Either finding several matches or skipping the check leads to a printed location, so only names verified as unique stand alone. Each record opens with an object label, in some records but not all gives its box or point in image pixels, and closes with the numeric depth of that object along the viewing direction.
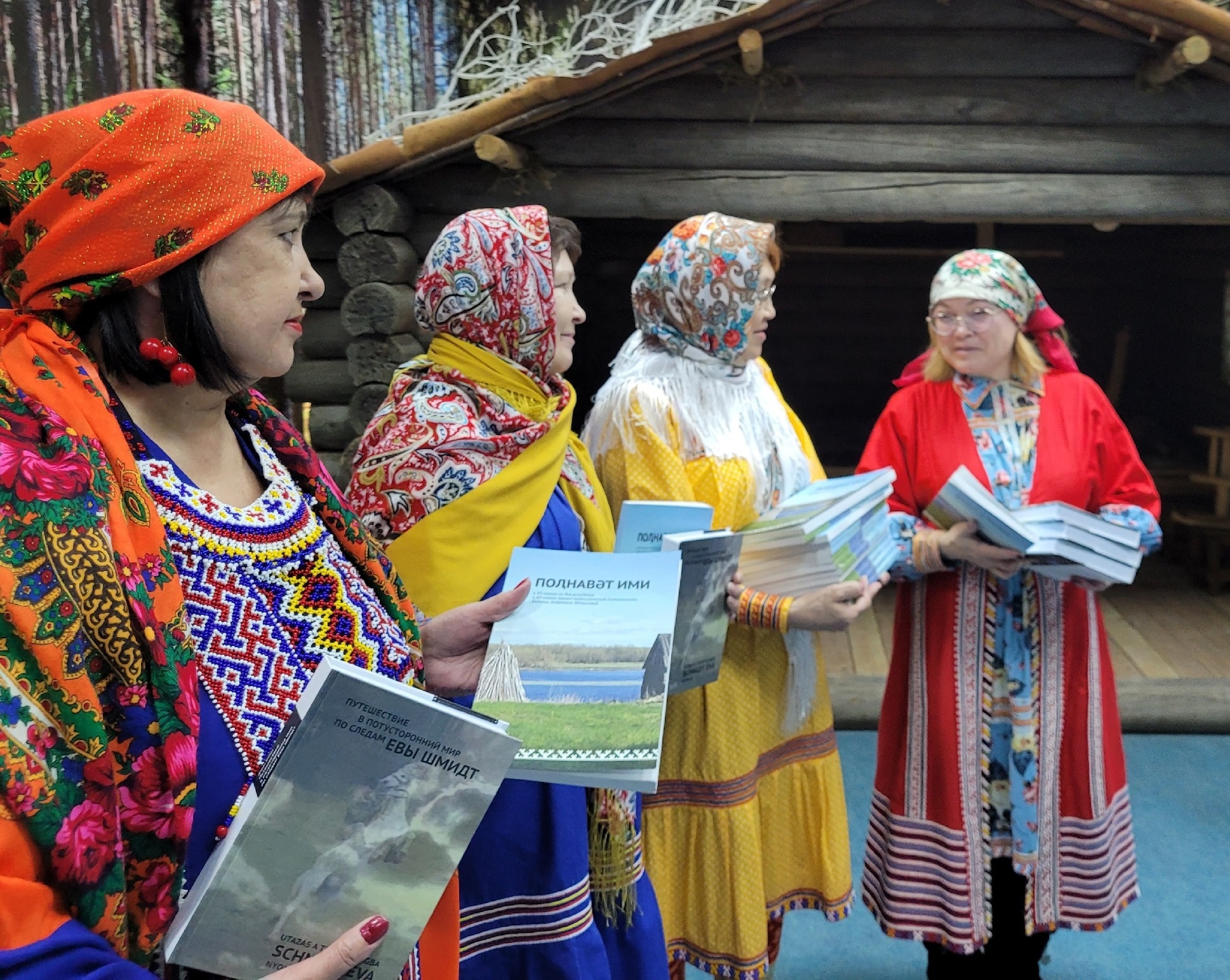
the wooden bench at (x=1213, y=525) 6.73
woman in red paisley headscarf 1.96
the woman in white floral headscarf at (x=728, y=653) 2.57
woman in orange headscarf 0.93
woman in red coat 2.75
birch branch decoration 4.06
